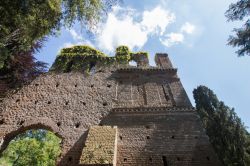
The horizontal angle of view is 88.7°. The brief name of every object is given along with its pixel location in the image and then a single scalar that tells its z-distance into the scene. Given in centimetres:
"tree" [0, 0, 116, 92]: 457
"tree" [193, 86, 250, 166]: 815
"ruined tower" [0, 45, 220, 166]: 518
